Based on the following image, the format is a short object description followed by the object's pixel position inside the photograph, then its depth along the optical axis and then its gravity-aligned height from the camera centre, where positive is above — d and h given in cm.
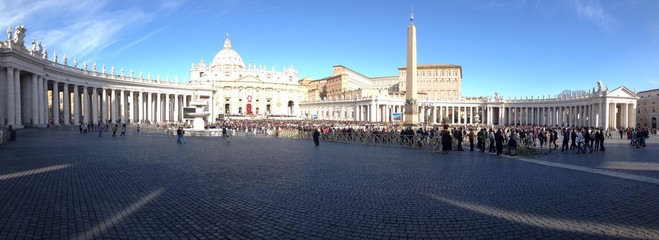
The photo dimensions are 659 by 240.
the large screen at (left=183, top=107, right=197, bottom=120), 3381 +50
